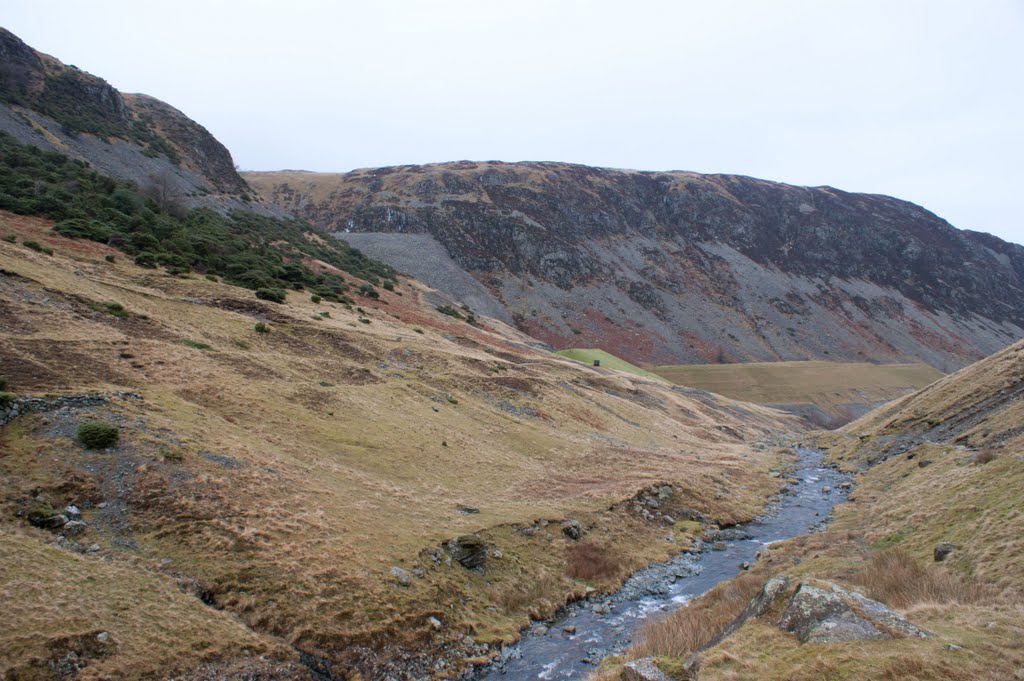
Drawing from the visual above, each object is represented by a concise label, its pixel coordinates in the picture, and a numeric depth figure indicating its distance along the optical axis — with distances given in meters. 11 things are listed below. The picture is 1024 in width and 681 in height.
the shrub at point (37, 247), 39.47
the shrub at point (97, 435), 19.58
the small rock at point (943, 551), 17.22
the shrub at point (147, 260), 46.75
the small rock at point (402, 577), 18.03
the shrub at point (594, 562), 22.42
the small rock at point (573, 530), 24.89
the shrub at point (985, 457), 25.55
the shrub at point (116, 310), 33.81
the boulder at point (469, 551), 20.58
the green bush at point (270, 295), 49.56
